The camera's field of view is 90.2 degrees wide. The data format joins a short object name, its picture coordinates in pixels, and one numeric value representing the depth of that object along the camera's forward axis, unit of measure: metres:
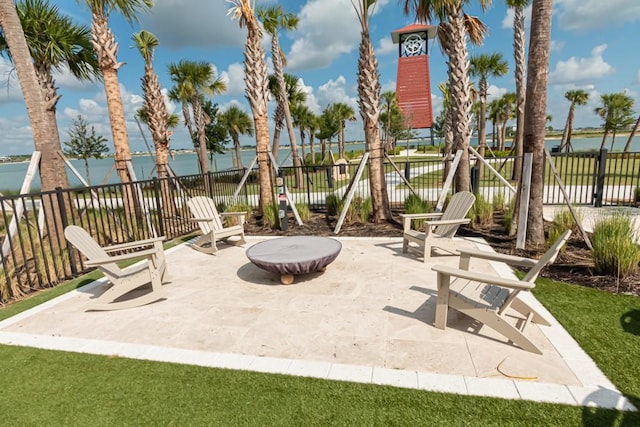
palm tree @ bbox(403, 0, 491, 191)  7.62
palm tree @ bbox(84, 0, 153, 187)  7.95
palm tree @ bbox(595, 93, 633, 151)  26.19
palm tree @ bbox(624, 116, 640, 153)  13.97
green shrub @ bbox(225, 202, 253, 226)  8.37
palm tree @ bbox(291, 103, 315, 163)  30.56
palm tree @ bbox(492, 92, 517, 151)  35.06
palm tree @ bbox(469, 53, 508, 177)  23.23
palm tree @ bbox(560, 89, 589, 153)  31.86
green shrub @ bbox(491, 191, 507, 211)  8.32
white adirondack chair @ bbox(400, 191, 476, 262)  5.16
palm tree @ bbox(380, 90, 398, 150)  33.41
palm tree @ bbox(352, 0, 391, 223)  7.66
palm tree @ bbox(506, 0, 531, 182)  14.45
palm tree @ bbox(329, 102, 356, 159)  34.54
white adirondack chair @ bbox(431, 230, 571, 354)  2.79
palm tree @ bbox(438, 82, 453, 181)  12.88
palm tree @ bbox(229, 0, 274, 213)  8.84
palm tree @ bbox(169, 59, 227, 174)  18.41
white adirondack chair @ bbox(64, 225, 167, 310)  3.94
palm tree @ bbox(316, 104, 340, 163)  36.31
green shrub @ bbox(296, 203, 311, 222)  8.76
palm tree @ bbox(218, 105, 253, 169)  27.50
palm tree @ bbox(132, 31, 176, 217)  11.74
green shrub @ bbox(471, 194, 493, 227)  7.28
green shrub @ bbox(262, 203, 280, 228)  8.38
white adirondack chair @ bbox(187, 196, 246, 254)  6.25
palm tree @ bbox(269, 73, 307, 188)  17.92
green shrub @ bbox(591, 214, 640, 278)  4.13
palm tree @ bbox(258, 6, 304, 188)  15.50
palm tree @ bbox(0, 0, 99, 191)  7.87
